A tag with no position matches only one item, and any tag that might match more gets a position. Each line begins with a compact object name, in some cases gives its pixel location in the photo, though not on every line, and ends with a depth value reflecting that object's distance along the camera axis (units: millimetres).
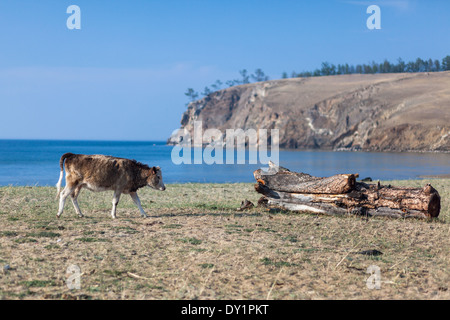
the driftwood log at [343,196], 13539
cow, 12789
